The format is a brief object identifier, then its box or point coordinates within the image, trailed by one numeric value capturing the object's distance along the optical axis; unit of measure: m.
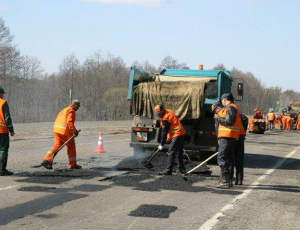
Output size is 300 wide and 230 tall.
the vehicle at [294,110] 40.84
